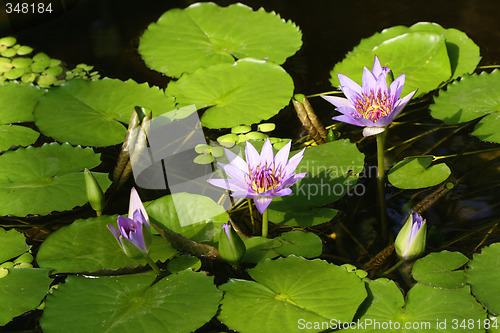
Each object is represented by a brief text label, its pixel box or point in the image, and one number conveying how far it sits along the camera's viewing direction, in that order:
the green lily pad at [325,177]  4.74
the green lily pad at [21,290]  4.06
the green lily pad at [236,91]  5.73
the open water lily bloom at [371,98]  4.35
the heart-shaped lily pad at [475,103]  5.34
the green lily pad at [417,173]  4.86
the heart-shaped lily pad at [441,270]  3.97
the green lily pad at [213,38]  6.53
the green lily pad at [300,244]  4.34
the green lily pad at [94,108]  5.57
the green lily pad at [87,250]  4.27
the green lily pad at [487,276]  3.73
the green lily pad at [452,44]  6.10
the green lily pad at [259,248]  4.31
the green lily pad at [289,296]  3.71
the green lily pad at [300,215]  4.63
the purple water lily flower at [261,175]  4.02
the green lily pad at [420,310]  3.65
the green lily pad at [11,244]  4.54
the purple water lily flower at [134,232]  3.81
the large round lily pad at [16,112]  5.62
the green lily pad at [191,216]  4.47
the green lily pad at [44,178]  4.81
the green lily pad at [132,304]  3.74
